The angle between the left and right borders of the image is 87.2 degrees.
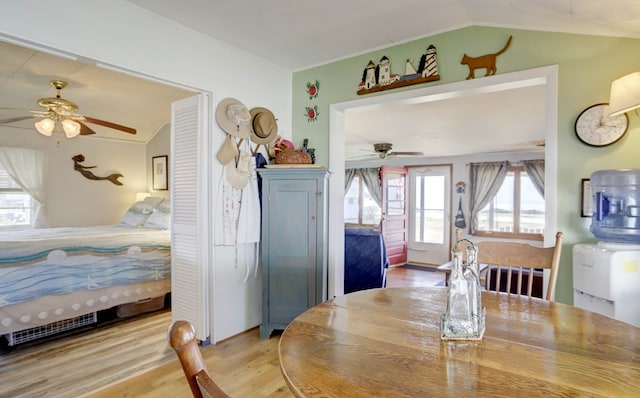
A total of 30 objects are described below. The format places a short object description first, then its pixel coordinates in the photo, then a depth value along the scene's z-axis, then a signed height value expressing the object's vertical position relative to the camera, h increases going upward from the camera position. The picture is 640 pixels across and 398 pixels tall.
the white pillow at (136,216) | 4.43 -0.31
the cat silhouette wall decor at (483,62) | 2.27 +0.92
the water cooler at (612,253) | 1.66 -0.30
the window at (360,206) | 7.88 -0.28
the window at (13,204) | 4.35 -0.16
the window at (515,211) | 6.25 -0.30
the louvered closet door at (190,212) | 2.67 -0.16
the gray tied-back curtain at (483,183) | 6.50 +0.24
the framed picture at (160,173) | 5.11 +0.31
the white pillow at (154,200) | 4.63 -0.10
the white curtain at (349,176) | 8.10 +0.44
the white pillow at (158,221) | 4.23 -0.35
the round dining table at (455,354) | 0.75 -0.43
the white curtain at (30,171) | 4.34 +0.28
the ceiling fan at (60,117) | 3.30 +0.77
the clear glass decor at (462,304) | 0.99 -0.33
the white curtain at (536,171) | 6.12 +0.44
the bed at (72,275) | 2.56 -0.71
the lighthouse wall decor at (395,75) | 2.52 +0.95
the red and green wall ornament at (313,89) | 3.18 +1.00
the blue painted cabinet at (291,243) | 2.79 -0.41
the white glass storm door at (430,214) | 7.03 -0.42
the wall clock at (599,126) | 1.88 +0.40
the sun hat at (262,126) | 2.94 +0.60
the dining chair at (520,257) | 1.56 -0.30
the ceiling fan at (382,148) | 5.25 +0.73
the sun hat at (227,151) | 2.71 +0.34
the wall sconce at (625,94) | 1.62 +0.51
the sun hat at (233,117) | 2.72 +0.63
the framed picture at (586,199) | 1.95 -0.02
